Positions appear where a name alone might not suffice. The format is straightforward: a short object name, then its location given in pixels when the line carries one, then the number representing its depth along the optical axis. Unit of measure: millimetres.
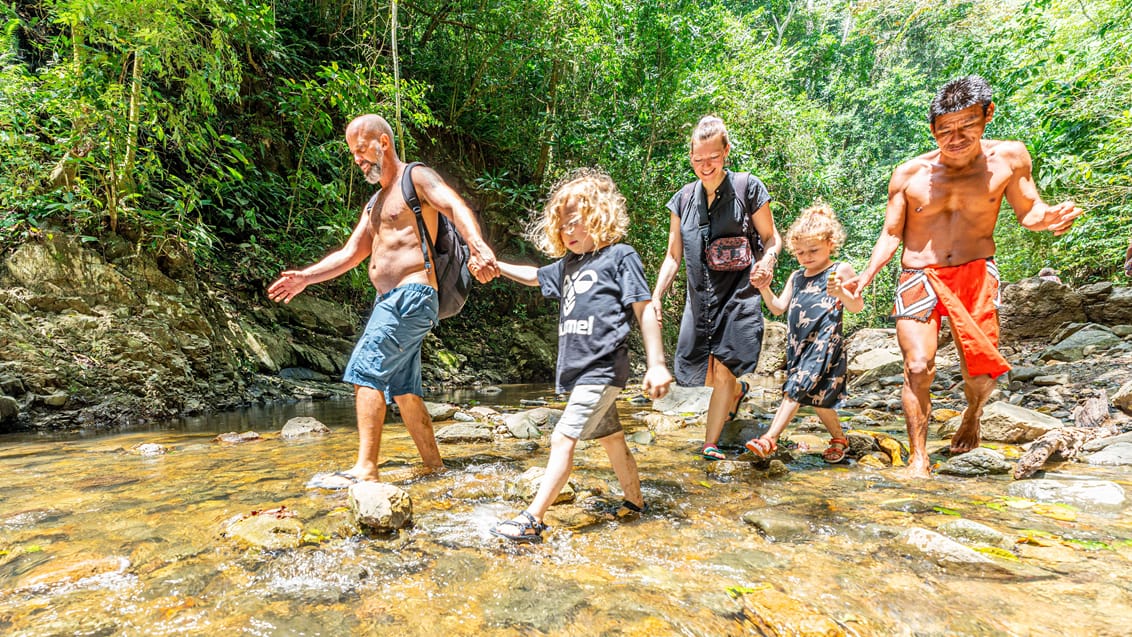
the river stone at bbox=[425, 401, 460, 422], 5191
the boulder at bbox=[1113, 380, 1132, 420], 4039
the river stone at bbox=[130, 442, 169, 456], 3547
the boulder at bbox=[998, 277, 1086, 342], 9906
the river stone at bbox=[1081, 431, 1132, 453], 3311
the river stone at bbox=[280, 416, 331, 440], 4266
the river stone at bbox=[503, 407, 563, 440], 4449
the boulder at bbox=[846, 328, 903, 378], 9156
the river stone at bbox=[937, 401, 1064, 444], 3748
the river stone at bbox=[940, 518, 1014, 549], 1921
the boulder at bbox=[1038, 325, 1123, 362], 7732
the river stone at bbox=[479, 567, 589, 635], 1395
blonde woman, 3424
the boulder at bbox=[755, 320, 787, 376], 12094
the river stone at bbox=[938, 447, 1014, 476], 2939
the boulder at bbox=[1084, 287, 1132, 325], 9258
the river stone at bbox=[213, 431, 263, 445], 4004
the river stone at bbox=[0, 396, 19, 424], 4367
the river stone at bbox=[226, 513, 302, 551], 1862
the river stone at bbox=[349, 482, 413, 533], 1980
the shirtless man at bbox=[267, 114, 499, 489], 2693
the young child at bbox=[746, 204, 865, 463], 3496
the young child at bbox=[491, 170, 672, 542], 2156
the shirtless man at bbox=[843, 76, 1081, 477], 2973
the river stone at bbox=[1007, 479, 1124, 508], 2342
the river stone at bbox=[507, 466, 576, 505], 2473
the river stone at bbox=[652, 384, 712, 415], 5938
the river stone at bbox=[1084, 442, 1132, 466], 3039
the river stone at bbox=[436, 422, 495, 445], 4109
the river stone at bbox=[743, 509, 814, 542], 2051
